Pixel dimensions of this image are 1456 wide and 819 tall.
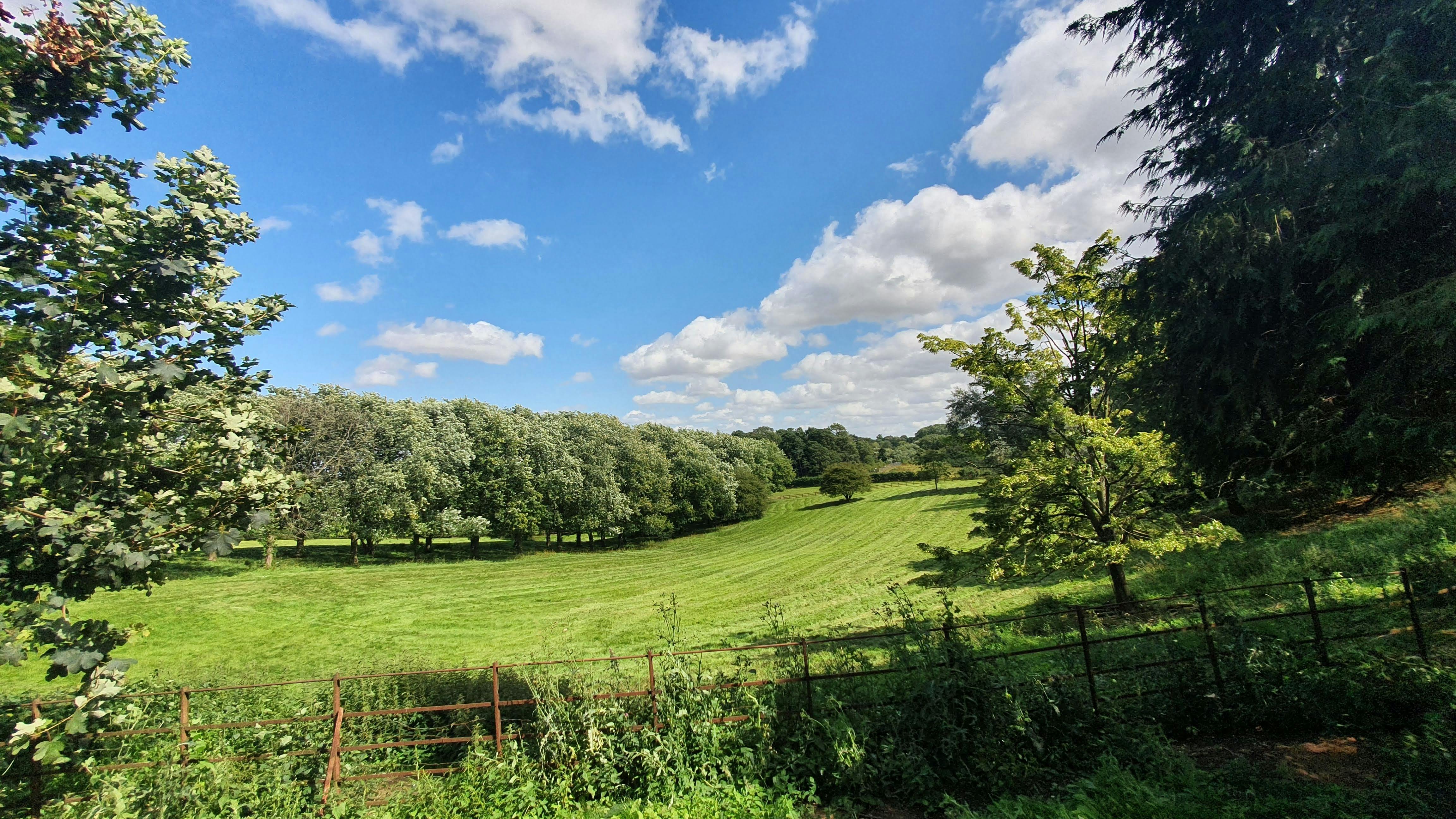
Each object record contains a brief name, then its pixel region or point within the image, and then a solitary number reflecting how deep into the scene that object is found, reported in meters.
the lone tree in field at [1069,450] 10.42
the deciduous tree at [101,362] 3.82
